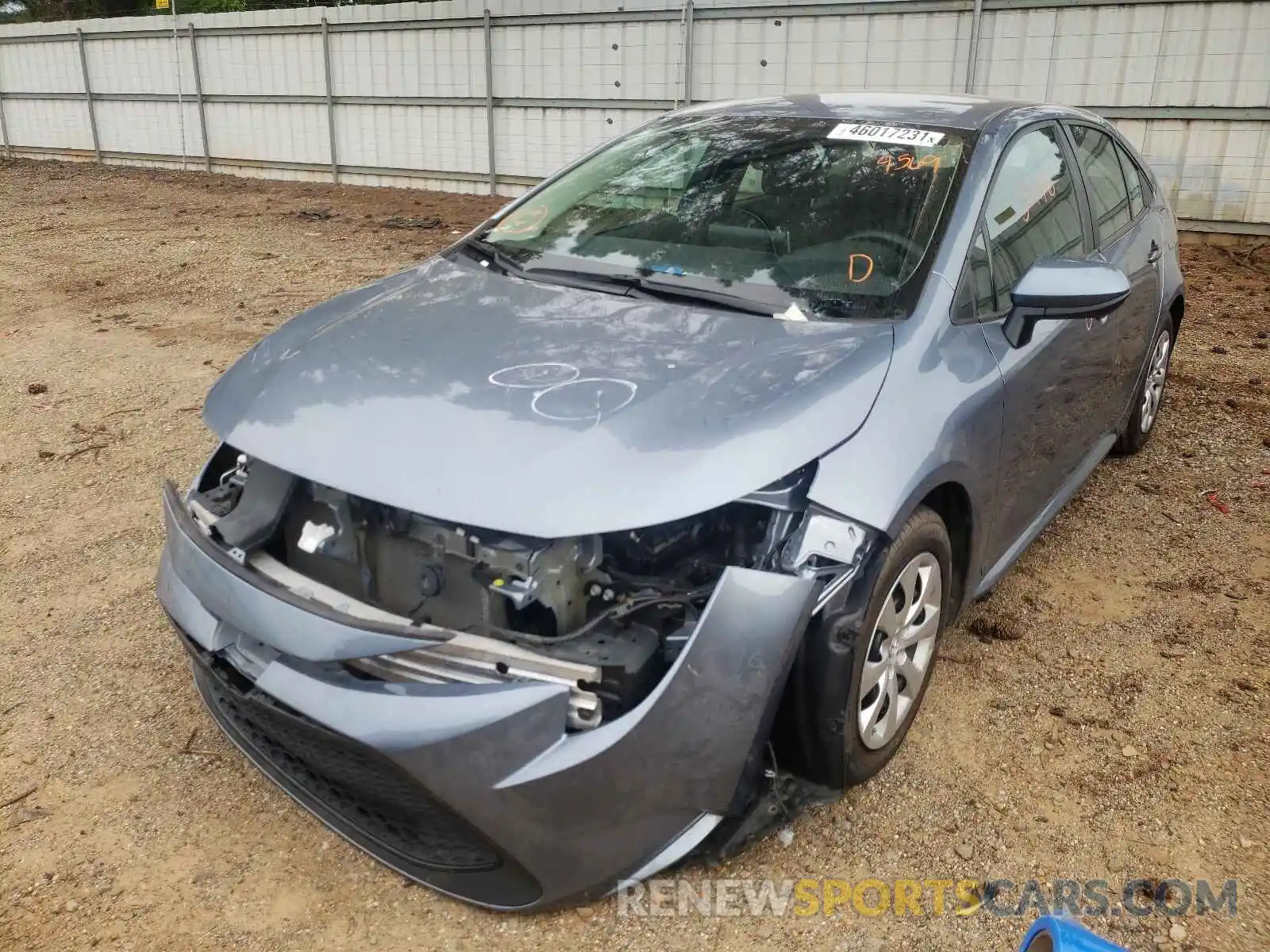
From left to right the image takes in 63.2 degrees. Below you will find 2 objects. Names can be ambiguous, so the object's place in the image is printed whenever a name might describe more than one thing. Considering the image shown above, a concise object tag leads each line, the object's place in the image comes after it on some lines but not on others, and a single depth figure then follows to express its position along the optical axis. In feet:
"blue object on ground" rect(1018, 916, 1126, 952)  4.61
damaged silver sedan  6.61
